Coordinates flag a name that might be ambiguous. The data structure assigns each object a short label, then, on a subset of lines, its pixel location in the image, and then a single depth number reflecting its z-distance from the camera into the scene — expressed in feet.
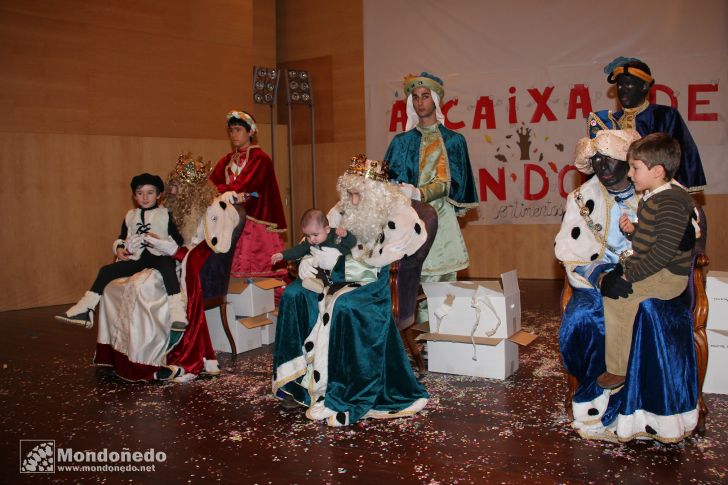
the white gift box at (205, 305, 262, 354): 16.69
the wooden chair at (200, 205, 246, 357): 15.38
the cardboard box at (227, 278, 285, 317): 16.84
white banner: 23.05
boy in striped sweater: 9.27
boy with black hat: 15.03
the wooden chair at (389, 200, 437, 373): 13.10
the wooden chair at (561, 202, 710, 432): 10.12
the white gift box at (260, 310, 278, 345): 17.38
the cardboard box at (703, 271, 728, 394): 12.17
